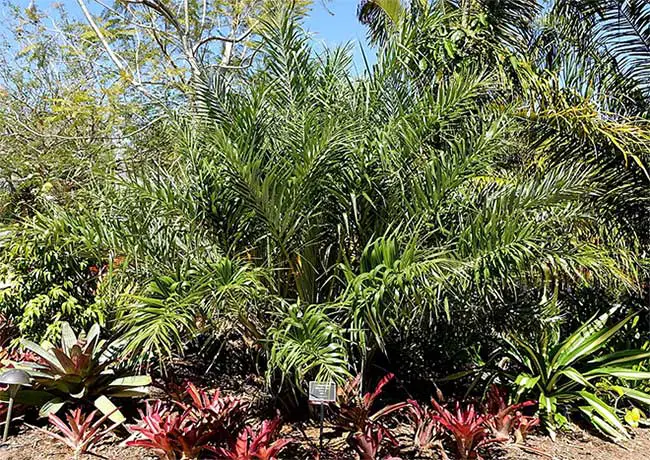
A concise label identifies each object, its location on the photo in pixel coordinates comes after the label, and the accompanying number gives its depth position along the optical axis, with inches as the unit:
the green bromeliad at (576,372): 221.7
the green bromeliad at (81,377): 205.6
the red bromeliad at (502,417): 202.4
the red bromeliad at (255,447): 164.9
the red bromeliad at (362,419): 177.2
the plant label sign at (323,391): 157.0
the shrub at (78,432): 188.2
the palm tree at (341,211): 173.5
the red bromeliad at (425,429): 195.2
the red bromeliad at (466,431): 182.4
